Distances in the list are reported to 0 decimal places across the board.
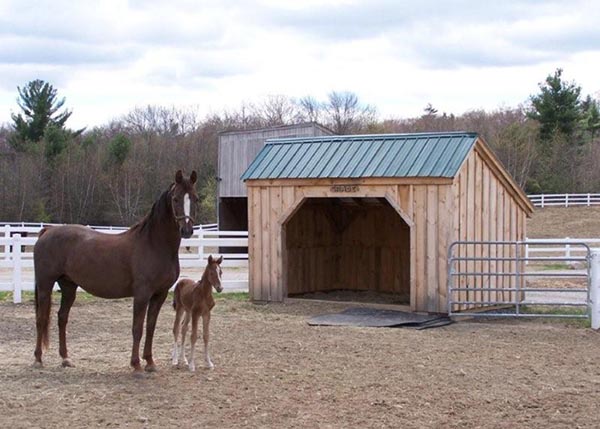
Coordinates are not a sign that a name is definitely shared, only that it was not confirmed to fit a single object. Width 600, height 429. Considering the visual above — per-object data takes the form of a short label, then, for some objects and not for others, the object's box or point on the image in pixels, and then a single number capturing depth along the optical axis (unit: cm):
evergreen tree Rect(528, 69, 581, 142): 4691
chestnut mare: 814
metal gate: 1208
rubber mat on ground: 1172
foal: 820
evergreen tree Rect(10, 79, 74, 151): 4825
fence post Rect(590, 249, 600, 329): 1144
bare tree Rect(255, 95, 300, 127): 5534
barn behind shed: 2659
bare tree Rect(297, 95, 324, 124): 5697
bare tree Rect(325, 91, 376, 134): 5406
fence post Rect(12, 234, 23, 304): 1409
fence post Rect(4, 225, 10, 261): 1675
